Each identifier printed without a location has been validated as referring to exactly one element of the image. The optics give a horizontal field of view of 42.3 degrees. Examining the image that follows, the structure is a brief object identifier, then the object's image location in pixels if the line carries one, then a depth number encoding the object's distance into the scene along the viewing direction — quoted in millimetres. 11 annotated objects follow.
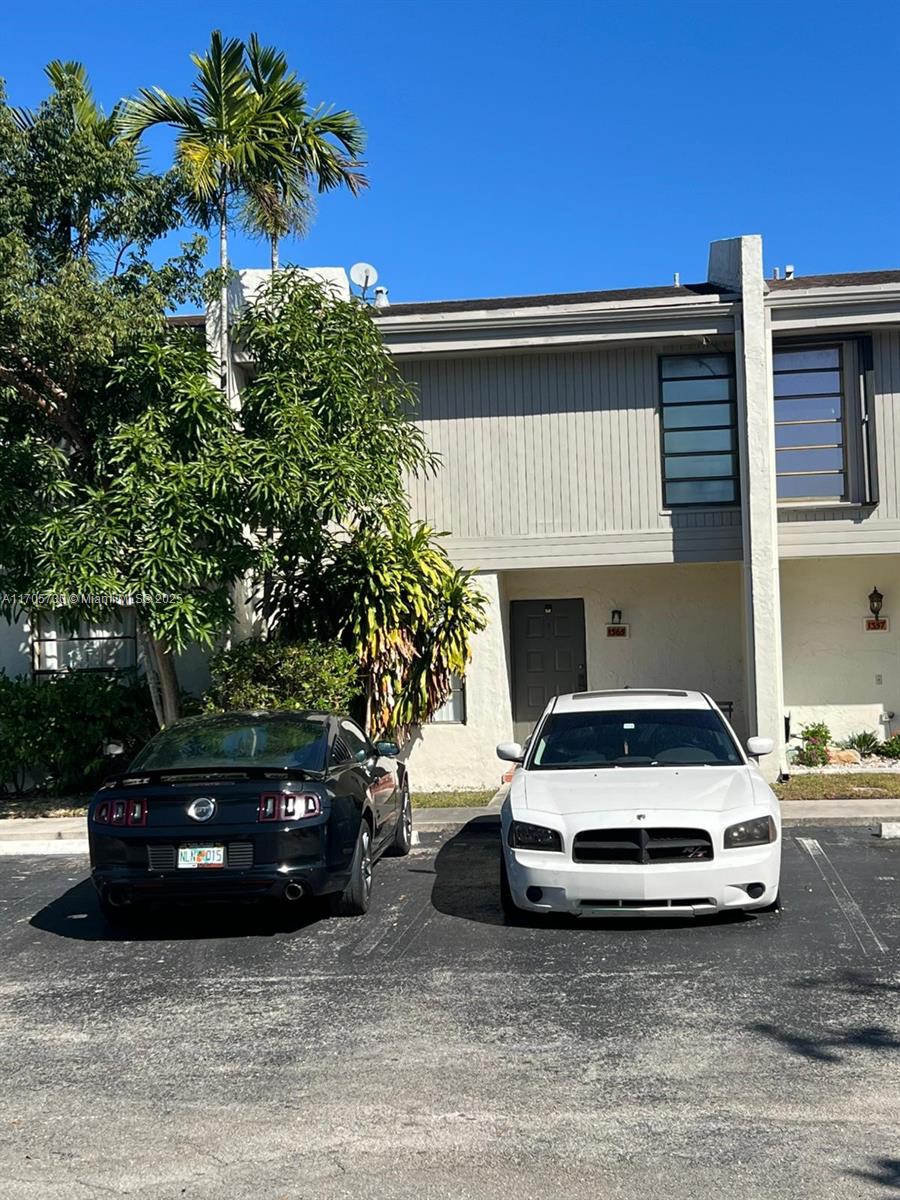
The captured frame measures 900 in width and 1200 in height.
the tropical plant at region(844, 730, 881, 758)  15266
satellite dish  16766
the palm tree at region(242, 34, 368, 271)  16891
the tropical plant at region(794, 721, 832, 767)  15023
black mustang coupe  7316
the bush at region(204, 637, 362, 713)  12750
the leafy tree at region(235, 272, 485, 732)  12203
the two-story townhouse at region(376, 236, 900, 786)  14266
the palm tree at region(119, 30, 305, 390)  15188
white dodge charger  7078
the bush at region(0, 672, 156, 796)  14141
